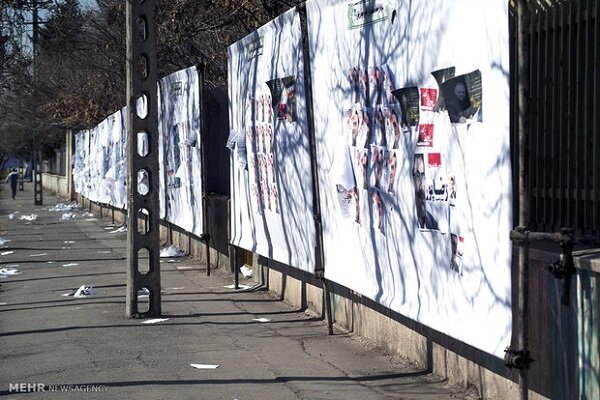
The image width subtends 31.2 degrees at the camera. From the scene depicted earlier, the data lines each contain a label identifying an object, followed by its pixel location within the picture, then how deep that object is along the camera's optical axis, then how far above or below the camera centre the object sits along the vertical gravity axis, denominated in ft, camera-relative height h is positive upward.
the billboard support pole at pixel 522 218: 18.86 -0.94
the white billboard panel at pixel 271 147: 35.81 +0.77
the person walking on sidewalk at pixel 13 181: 194.33 -2.03
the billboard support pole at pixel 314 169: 34.17 -0.06
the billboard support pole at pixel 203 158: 53.06 +0.48
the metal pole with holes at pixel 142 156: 39.73 +0.55
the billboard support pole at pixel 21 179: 259.21 -2.33
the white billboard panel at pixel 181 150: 55.01 +1.02
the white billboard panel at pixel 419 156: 20.49 +0.24
